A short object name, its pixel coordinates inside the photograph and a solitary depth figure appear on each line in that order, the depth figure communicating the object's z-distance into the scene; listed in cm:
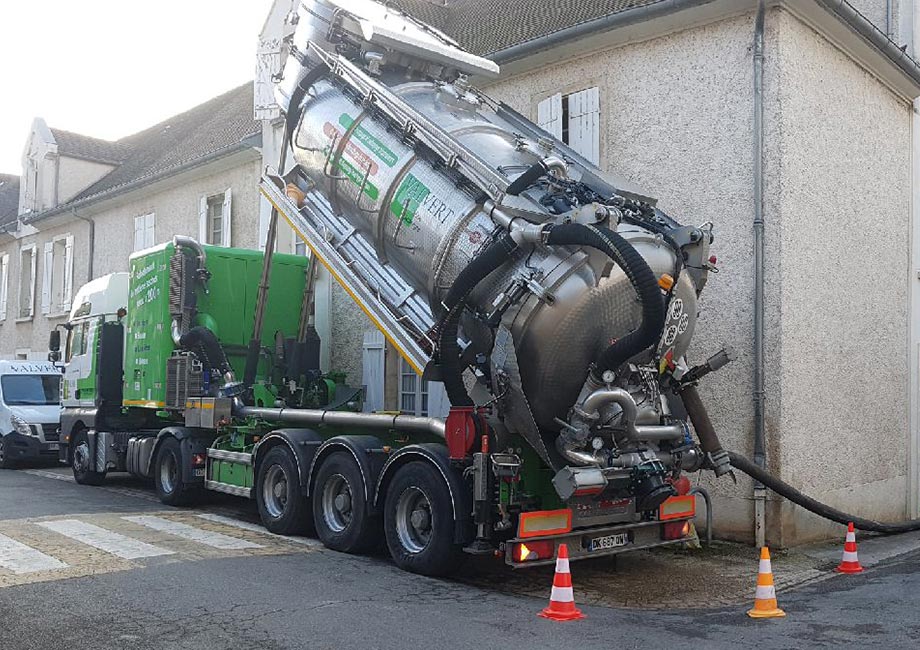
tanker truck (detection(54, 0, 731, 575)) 724
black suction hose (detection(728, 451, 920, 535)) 877
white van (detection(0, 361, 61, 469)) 1717
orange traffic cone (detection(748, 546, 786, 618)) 678
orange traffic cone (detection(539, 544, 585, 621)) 656
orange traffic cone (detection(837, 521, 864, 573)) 862
